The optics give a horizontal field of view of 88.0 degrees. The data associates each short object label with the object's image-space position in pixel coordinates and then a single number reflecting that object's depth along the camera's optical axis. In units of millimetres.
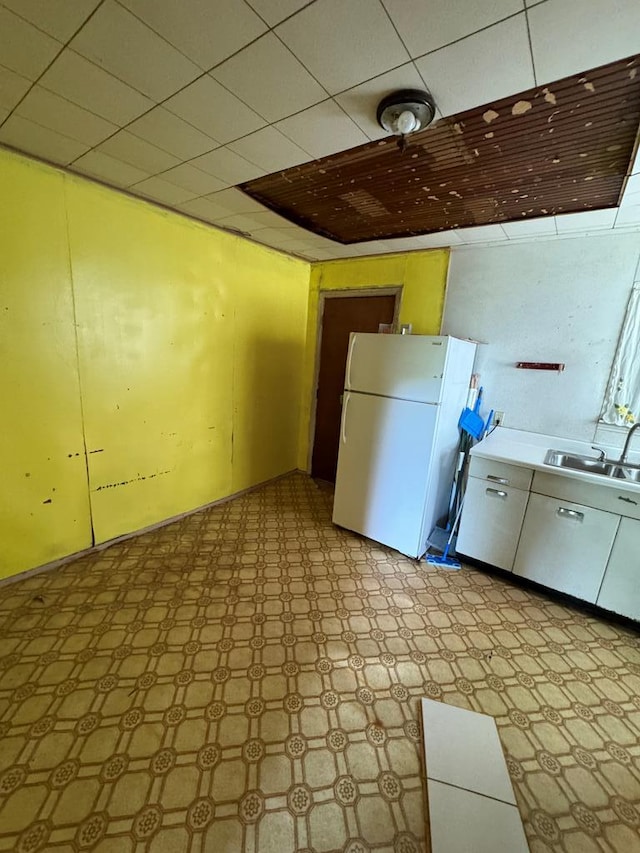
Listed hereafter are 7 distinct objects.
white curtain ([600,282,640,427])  2131
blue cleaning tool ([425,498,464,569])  2455
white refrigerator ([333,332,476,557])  2280
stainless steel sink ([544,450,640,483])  2156
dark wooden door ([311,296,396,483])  3266
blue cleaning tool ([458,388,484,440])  2484
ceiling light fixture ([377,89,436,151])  1179
